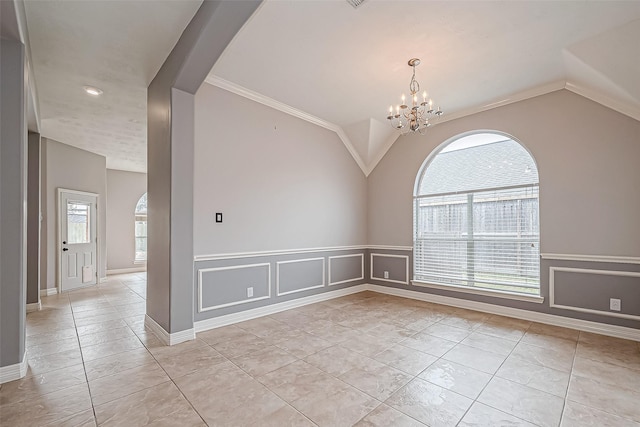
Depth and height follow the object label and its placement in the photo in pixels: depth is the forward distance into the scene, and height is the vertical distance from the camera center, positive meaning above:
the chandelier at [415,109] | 2.88 +1.09
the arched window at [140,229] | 8.43 -0.39
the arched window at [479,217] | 3.89 -0.03
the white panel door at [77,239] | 5.62 -0.47
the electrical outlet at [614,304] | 3.22 -1.02
